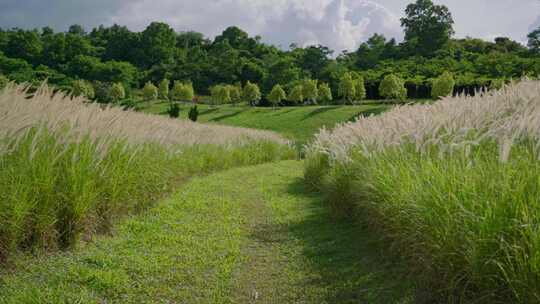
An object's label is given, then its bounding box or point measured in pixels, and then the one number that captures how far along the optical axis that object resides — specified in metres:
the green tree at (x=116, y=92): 37.49
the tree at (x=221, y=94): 37.16
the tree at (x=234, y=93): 39.35
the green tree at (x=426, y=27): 61.75
